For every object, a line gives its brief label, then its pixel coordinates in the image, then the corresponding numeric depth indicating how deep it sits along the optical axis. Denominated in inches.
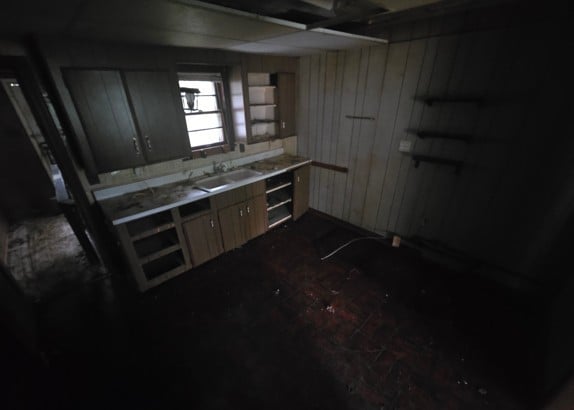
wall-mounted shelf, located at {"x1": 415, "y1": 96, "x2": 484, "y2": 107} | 83.8
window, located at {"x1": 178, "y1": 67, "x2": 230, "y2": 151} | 108.1
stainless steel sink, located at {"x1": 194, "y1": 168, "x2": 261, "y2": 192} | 107.0
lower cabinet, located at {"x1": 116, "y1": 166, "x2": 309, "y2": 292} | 91.8
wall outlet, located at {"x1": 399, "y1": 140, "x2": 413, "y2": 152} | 106.7
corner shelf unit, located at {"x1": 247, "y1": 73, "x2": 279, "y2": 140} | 129.0
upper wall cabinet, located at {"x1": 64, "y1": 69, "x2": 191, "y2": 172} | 77.0
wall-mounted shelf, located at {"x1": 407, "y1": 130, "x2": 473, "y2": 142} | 90.1
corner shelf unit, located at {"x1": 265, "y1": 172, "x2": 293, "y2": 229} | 136.1
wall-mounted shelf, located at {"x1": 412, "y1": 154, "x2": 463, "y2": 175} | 95.2
